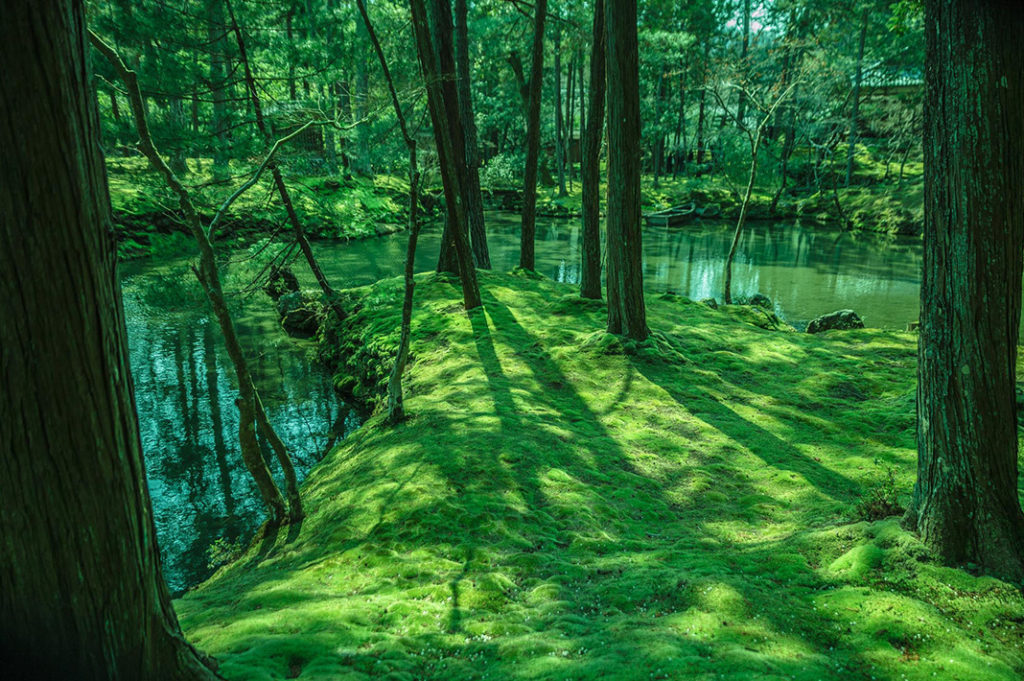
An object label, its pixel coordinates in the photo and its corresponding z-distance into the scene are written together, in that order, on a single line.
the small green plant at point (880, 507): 4.77
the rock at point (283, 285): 12.94
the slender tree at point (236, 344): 5.25
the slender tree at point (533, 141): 13.62
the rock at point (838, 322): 13.63
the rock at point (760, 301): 16.61
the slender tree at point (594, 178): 12.23
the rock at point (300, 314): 16.55
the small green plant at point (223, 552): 6.82
